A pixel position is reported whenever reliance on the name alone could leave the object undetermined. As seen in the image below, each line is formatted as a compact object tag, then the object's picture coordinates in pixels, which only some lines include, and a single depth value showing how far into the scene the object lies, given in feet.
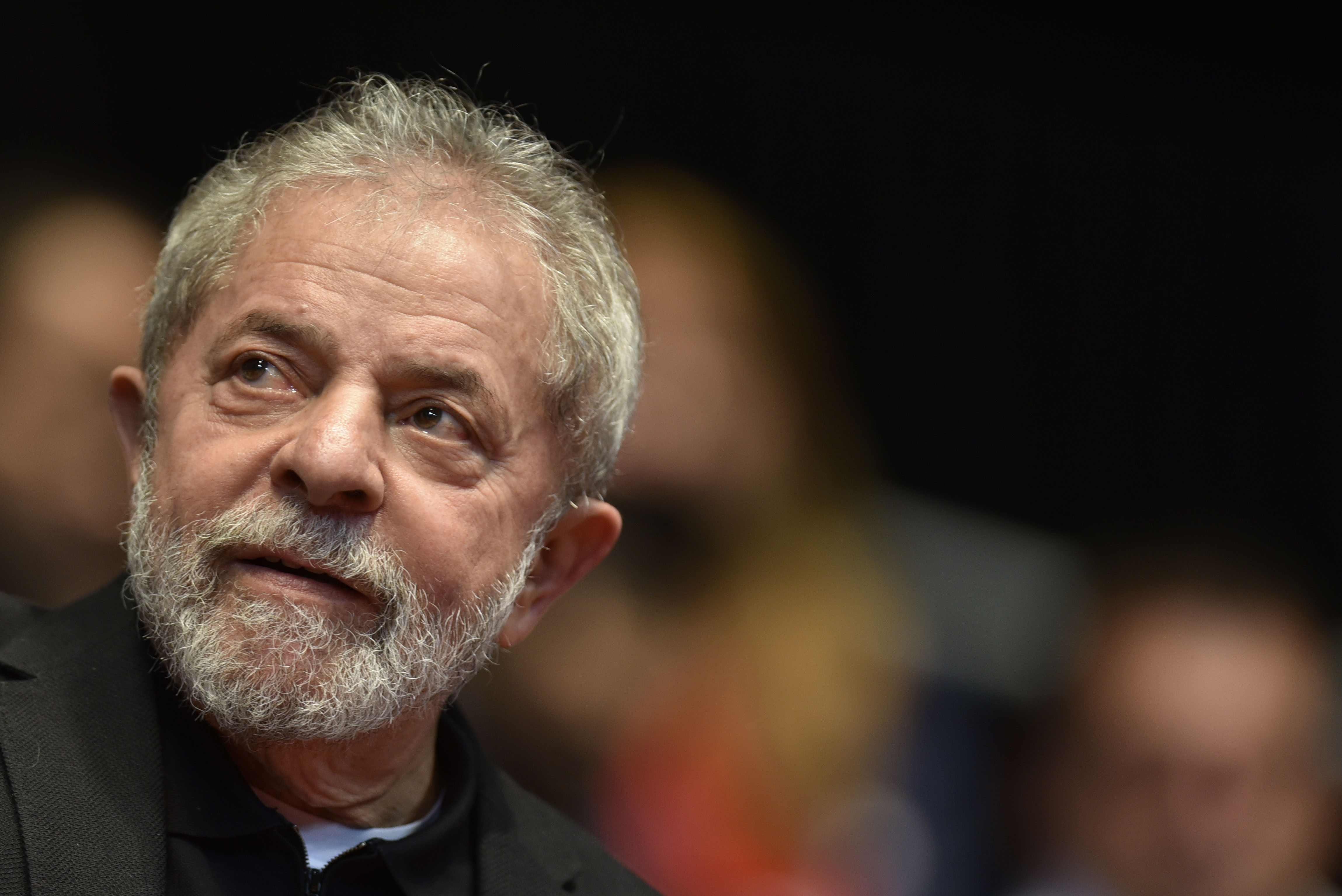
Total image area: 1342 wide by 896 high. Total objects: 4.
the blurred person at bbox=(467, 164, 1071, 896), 23.71
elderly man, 12.54
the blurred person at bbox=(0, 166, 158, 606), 19.60
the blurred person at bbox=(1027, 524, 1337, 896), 25.31
